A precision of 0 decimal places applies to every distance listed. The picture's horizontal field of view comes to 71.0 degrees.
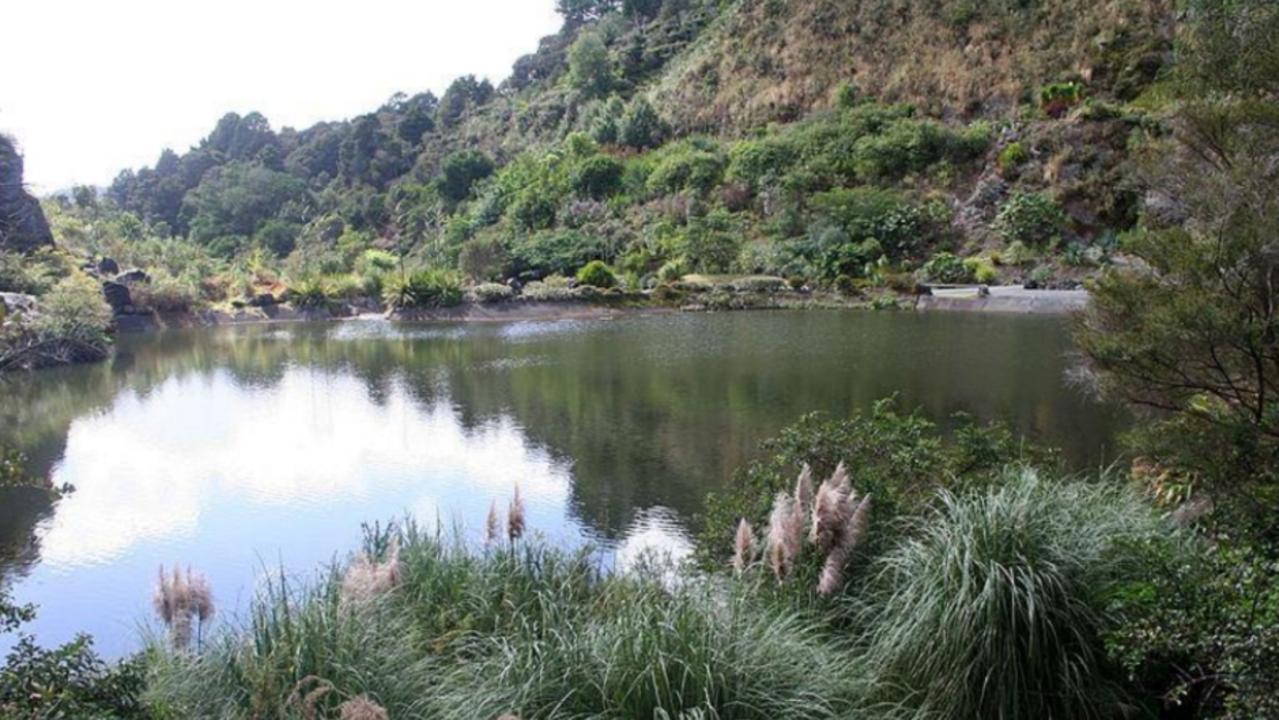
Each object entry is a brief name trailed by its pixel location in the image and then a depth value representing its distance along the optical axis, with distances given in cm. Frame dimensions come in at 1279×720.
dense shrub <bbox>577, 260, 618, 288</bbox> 3750
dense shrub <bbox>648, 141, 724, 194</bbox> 4549
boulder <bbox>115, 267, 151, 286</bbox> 3619
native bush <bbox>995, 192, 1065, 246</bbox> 3453
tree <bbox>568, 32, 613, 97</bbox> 6231
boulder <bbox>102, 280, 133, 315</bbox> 3488
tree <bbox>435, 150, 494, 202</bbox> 5934
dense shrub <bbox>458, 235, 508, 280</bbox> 4125
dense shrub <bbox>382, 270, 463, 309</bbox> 3741
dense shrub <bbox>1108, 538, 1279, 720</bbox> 280
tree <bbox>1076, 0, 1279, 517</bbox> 493
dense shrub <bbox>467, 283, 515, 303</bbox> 3766
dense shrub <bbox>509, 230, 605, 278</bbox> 4134
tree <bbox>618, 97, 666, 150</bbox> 5309
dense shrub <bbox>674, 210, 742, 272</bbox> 3853
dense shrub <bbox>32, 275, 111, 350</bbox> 2455
